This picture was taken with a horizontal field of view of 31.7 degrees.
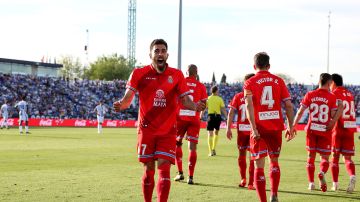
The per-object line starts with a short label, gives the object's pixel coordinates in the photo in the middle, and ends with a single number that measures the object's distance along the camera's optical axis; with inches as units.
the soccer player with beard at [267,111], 389.4
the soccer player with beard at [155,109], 347.9
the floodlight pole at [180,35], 1430.4
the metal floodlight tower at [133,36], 4057.1
